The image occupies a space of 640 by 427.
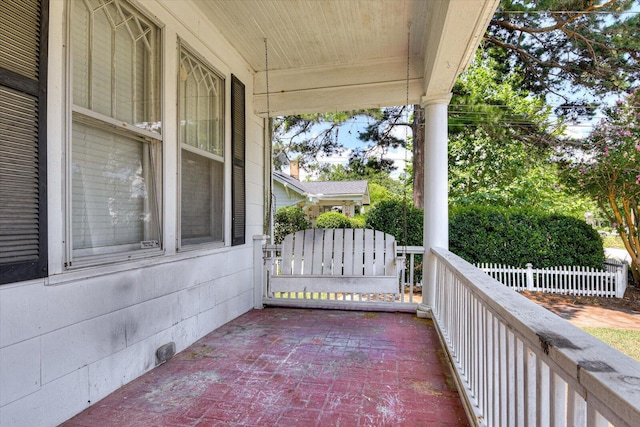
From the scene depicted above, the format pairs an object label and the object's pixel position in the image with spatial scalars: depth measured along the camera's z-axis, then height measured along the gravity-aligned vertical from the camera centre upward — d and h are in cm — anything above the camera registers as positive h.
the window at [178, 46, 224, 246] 289 +56
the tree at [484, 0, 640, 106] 609 +341
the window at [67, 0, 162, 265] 196 +52
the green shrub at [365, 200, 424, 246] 700 -19
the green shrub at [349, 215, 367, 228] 1001 -34
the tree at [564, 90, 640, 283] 686 +89
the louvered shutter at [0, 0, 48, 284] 152 +34
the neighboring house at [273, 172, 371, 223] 1166 +60
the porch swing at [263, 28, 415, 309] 369 -59
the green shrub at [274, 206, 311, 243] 955 -31
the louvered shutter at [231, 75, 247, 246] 363 +56
